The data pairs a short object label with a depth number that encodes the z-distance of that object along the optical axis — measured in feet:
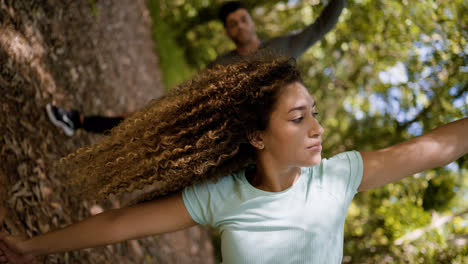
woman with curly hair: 5.54
